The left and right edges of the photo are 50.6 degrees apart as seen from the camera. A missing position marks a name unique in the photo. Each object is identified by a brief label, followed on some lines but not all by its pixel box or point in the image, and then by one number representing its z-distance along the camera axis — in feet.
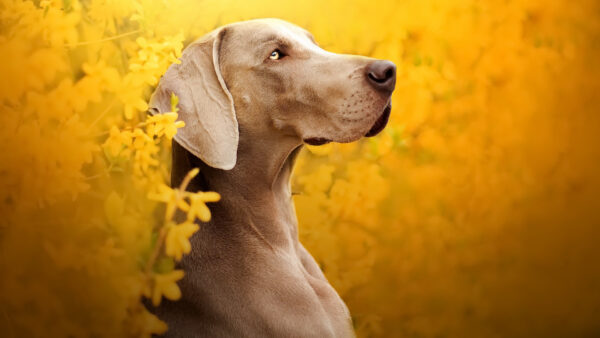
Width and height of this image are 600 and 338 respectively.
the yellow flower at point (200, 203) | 6.77
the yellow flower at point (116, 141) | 7.65
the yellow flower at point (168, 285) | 6.80
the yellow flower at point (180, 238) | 6.78
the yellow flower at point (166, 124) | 6.87
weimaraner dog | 6.73
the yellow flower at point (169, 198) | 6.90
